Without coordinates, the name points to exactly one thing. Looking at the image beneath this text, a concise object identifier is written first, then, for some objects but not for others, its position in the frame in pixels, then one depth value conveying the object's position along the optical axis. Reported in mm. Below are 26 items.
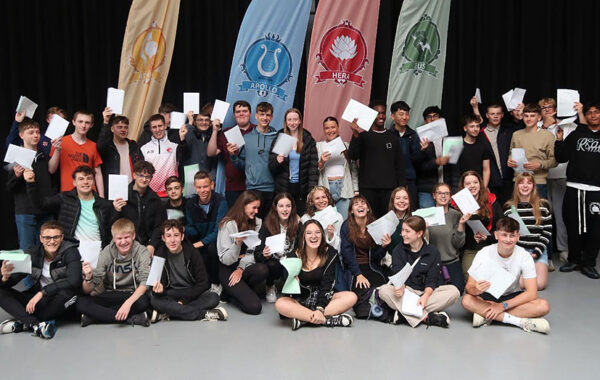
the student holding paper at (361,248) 4453
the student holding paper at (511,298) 3920
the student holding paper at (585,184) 5263
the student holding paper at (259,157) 5090
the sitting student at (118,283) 4094
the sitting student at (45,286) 3953
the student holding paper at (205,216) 4773
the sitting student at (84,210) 4492
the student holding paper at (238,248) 4598
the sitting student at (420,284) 4031
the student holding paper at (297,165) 5051
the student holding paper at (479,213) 4883
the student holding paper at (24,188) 4695
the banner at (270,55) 5789
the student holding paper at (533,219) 4898
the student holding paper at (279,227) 4562
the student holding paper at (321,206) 4574
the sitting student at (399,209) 4605
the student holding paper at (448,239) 4816
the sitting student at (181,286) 4215
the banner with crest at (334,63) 5895
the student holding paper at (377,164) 5277
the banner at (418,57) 6094
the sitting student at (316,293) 4004
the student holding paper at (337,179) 5289
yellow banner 5723
